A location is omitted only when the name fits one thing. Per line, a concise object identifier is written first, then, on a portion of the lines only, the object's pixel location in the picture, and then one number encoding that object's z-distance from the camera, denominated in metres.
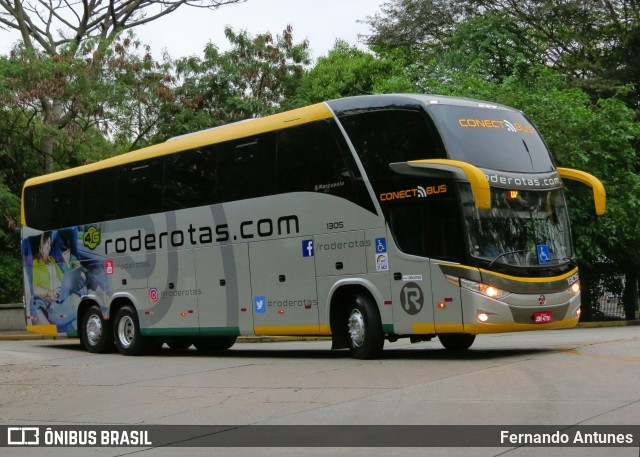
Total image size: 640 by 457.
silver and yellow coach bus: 15.75
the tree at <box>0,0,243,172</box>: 32.59
